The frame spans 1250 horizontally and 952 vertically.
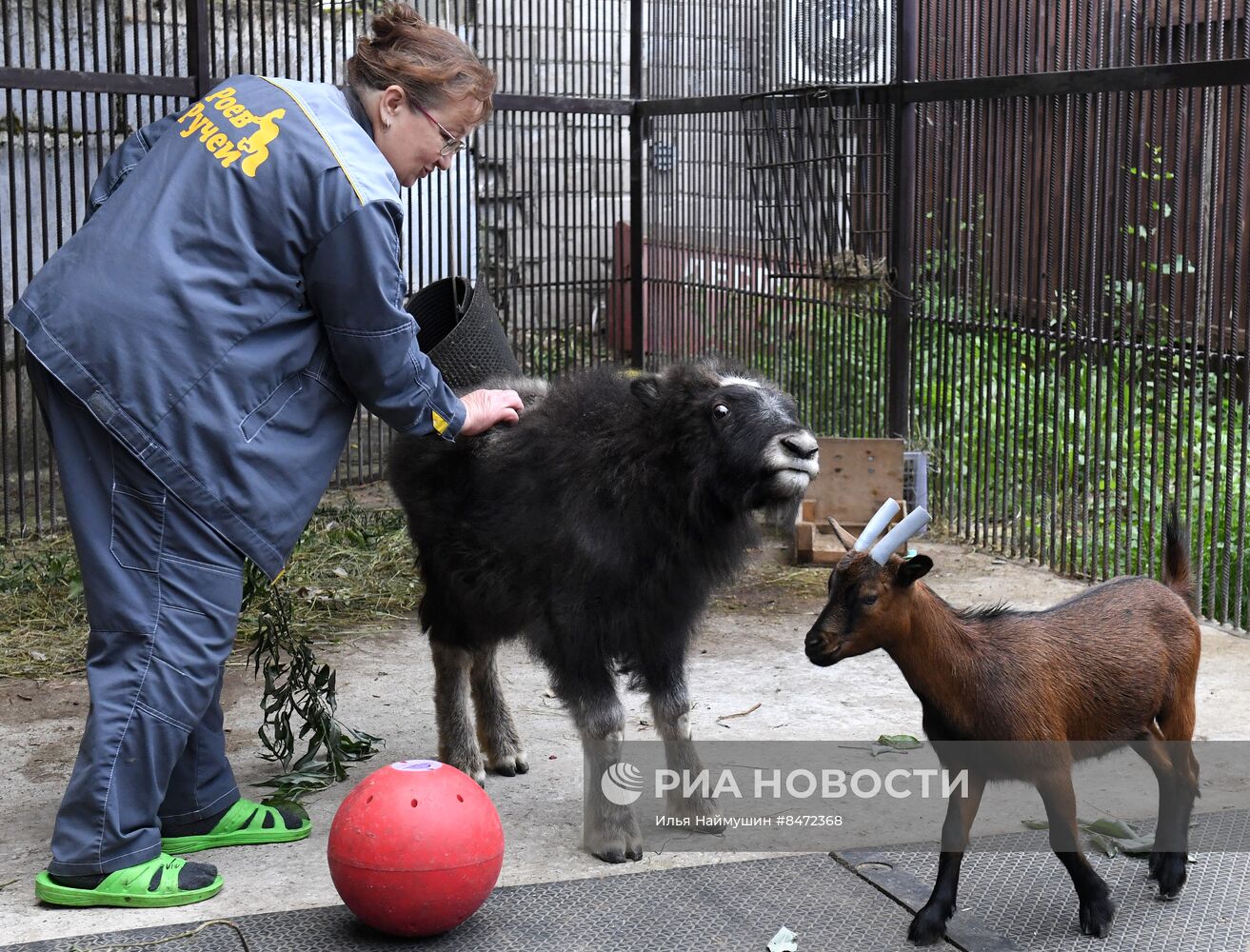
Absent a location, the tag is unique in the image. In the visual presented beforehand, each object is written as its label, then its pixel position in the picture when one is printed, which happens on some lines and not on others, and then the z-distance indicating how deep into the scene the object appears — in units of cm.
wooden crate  757
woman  363
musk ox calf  408
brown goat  347
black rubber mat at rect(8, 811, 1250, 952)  355
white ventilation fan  794
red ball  345
